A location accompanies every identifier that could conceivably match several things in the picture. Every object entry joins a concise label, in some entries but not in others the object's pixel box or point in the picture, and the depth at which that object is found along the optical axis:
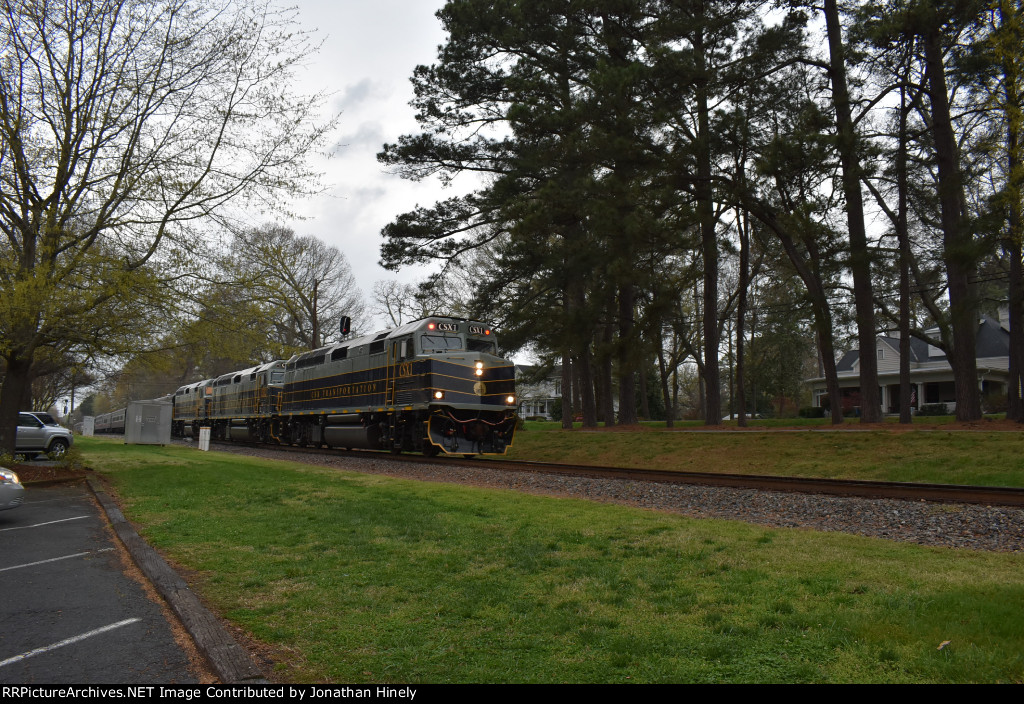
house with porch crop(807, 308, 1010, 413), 38.97
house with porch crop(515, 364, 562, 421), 72.14
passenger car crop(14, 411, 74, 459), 22.88
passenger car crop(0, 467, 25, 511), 9.76
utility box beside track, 32.03
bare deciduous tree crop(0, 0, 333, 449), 14.04
